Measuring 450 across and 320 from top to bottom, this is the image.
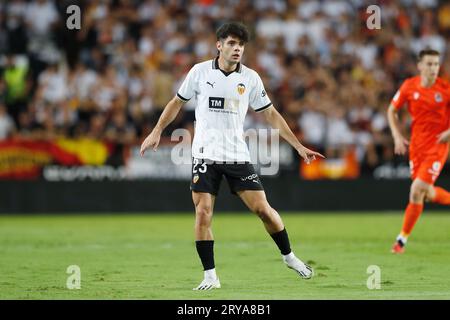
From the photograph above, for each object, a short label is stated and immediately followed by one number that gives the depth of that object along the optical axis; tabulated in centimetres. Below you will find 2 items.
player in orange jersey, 2553
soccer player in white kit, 1830
